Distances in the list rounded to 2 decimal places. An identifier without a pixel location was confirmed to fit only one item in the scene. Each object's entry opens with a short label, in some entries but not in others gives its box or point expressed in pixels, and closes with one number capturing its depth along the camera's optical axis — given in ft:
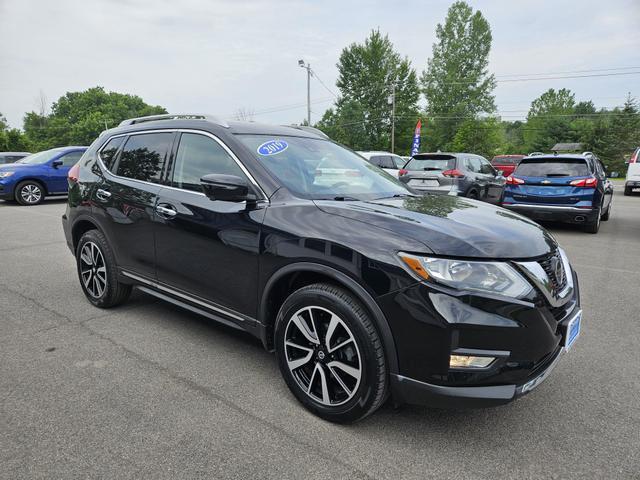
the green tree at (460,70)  168.04
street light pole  119.14
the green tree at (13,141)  126.21
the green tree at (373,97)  170.60
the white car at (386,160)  50.24
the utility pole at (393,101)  148.36
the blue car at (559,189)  26.86
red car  94.87
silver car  32.71
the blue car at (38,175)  40.32
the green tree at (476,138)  155.63
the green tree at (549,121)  205.67
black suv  6.58
